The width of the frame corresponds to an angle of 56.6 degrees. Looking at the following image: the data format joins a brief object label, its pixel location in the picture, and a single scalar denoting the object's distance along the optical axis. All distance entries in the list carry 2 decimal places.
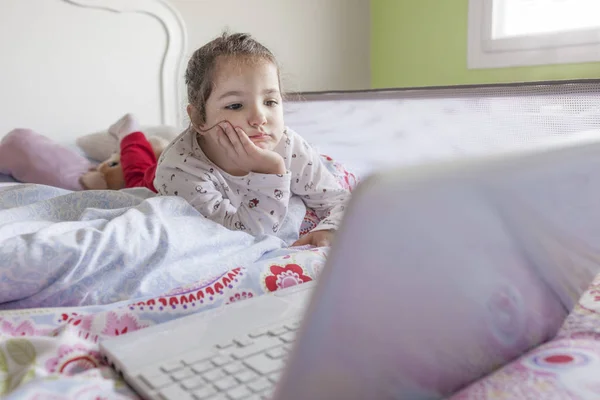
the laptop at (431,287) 0.25
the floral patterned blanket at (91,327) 0.42
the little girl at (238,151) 1.00
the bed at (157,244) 0.48
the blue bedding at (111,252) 0.63
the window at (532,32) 1.96
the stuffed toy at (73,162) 1.41
